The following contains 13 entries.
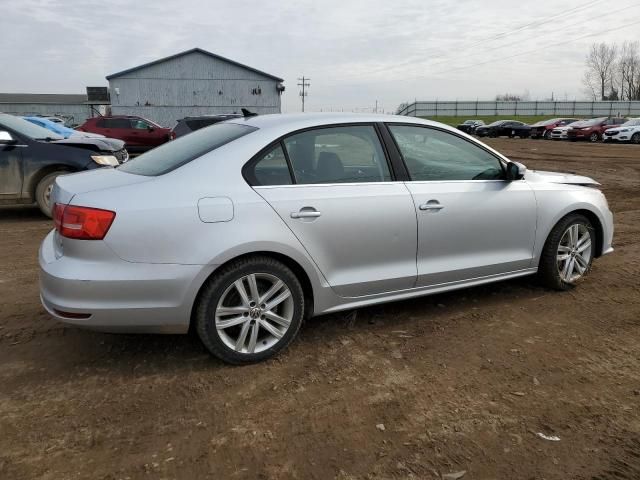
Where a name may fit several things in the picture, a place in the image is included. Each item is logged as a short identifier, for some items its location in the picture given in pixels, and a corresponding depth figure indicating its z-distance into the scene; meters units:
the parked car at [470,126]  45.75
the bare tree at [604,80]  84.38
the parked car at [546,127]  38.38
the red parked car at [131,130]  19.78
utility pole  69.69
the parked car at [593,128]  32.06
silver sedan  3.01
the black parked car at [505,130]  40.62
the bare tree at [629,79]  81.12
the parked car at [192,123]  14.19
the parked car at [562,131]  33.91
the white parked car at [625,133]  28.84
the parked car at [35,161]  7.73
